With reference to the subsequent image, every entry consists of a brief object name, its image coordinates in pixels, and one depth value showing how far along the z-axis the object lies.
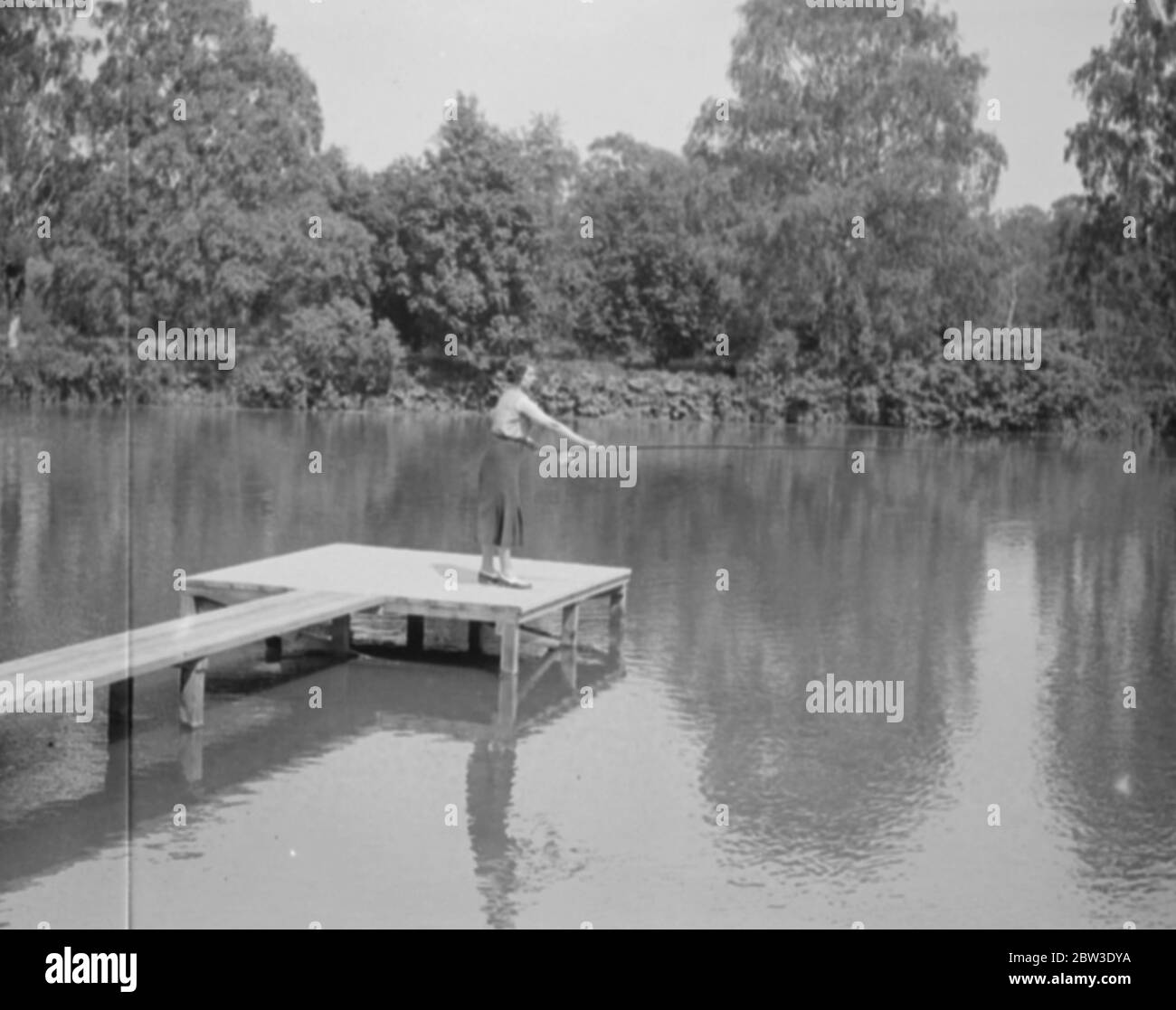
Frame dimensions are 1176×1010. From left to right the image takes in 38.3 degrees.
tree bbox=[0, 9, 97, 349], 34.19
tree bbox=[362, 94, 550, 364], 28.75
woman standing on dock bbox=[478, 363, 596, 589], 10.54
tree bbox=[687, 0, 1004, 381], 37.50
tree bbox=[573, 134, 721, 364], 28.52
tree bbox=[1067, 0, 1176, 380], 32.25
